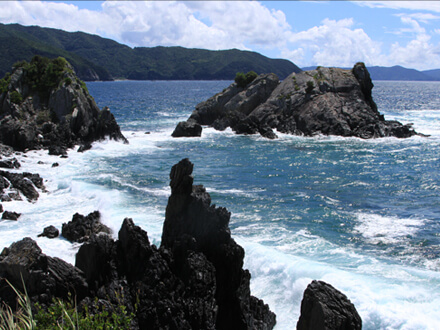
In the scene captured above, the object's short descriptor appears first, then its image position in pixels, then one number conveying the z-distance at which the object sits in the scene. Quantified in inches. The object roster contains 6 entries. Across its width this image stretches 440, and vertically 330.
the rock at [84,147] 2081.7
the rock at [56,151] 1942.7
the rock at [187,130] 2763.3
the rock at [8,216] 1098.1
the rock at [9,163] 1598.2
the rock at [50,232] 976.3
